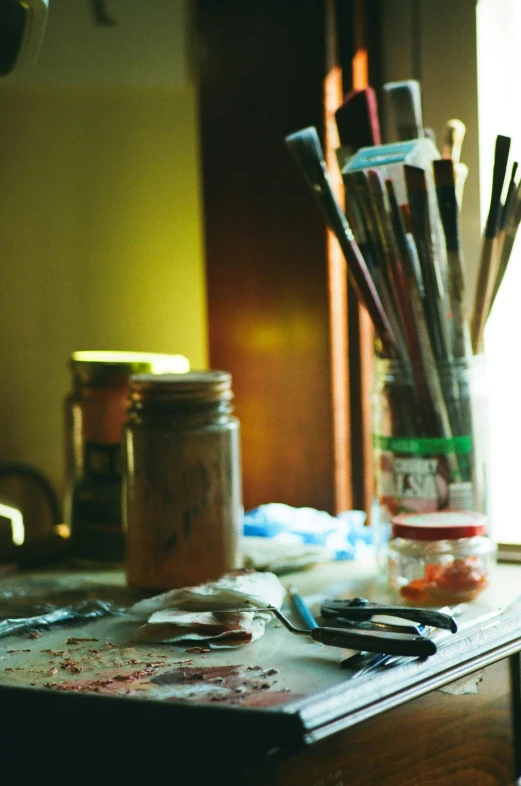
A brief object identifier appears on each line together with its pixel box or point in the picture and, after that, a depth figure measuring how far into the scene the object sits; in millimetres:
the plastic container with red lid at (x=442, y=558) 1082
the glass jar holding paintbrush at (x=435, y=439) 1147
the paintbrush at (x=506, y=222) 1140
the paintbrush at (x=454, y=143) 1179
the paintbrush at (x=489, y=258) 1122
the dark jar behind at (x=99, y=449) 1229
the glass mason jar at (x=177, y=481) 1120
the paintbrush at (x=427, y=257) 1109
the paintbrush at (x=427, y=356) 1145
